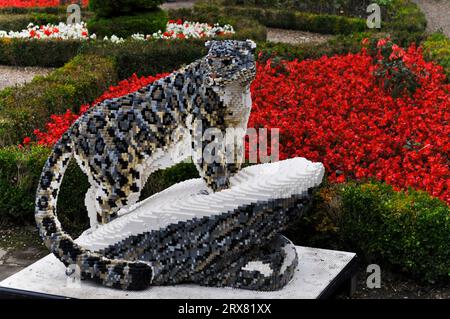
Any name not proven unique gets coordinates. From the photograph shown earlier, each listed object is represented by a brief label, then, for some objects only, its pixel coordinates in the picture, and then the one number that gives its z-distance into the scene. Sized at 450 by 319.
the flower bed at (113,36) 15.38
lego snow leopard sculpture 5.93
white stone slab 5.91
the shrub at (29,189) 8.28
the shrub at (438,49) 12.27
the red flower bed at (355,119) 8.39
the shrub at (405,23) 14.46
